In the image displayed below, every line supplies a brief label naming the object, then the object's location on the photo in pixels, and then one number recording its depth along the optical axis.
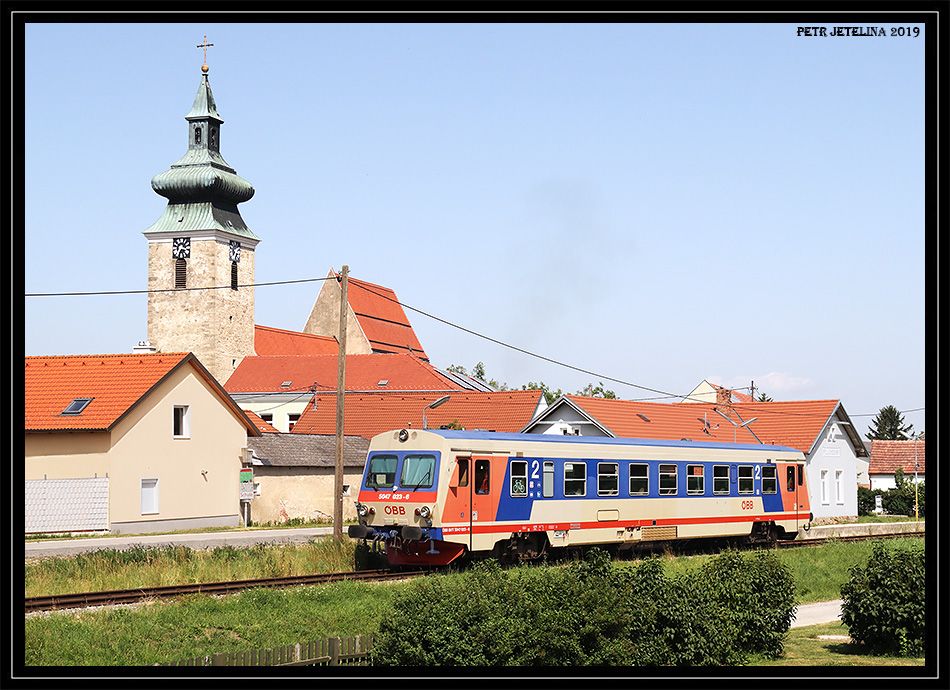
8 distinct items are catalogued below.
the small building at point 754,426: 46.91
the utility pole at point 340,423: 27.41
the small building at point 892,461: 75.06
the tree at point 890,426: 109.88
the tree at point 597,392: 99.21
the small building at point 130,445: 33.53
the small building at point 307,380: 82.24
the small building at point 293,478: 40.72
